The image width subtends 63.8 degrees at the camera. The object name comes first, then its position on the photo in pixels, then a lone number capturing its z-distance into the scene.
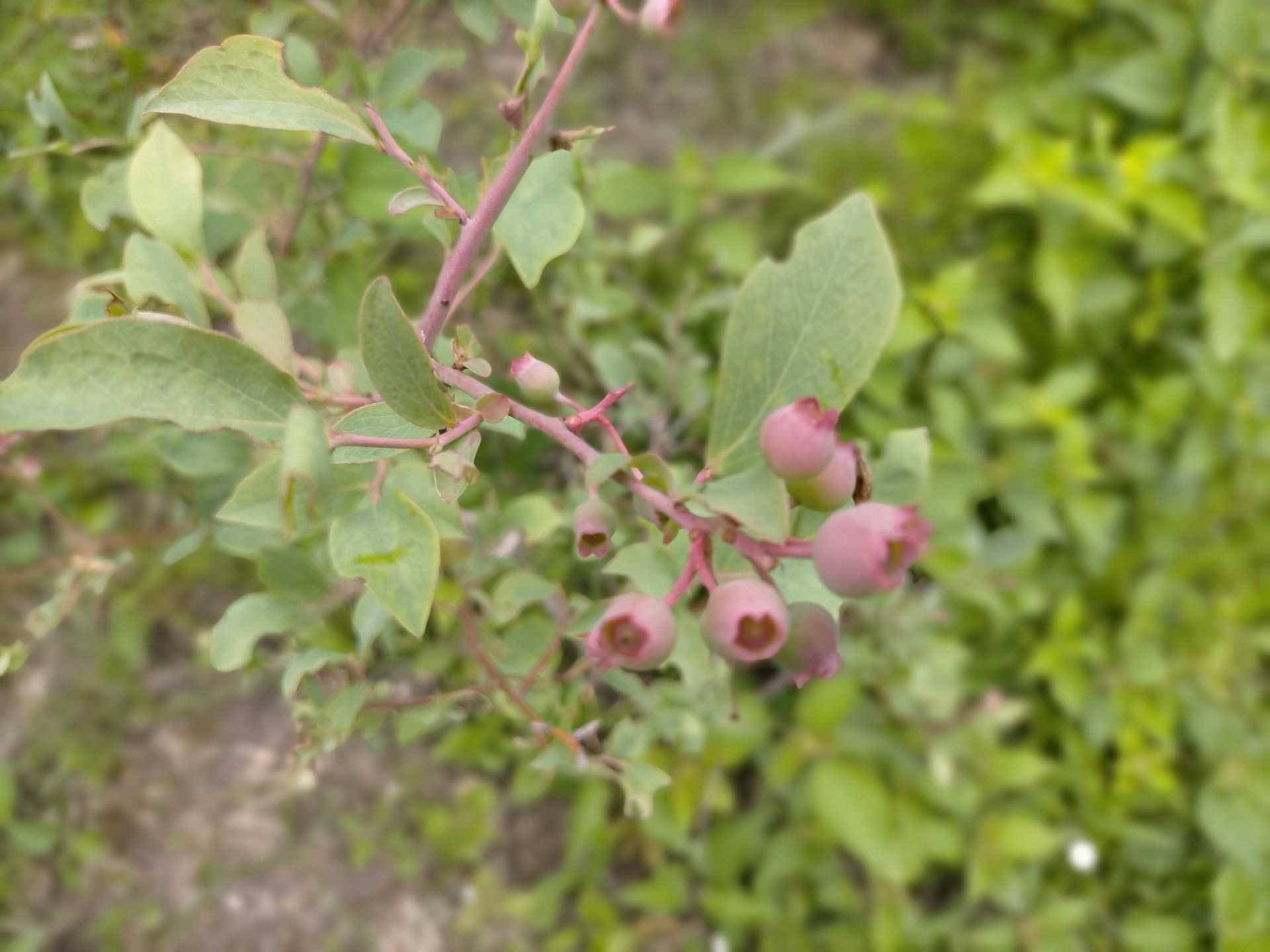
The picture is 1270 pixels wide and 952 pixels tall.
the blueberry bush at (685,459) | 0.14
